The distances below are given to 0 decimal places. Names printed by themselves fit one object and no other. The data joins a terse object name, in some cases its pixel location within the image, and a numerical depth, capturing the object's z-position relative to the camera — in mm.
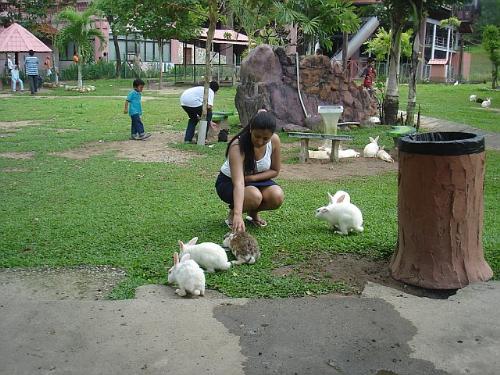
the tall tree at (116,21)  28950
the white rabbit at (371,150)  11062
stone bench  10155
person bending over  12578
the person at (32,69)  26269
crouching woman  5266
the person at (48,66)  34175
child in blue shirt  12701
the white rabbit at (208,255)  4715
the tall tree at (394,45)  14305
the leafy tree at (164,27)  28656
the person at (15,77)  27978
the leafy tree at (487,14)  43000
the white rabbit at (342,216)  5664
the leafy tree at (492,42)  31281
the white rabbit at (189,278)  4270
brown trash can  4367
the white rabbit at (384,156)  10844
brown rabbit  4910
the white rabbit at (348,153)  11023
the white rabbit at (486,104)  22605
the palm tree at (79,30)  28125
